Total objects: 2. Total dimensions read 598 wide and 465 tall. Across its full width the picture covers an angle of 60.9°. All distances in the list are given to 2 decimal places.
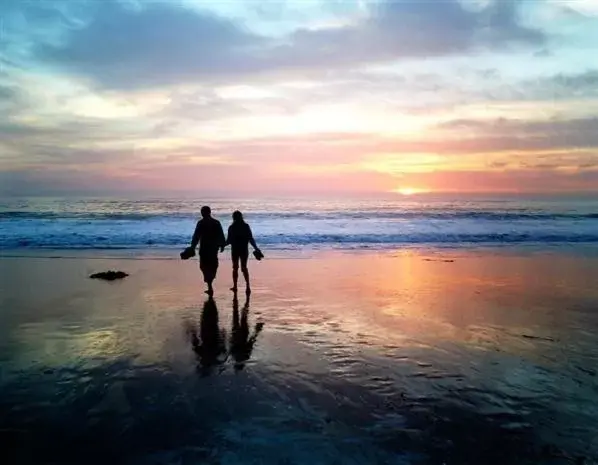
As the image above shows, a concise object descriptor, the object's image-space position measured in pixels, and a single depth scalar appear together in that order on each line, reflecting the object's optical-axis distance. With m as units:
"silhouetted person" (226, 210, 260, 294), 12.85
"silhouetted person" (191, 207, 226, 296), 12.51
